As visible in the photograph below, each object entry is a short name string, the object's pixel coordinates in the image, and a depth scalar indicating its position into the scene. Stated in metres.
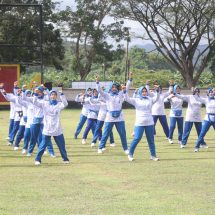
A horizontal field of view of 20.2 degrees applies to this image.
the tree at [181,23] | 50.19
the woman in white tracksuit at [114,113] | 16.38
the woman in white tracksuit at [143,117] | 15.02
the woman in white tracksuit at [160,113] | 20.77
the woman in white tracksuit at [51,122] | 14.43
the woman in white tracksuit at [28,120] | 16.42
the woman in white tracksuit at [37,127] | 15.84
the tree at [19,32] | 39.94
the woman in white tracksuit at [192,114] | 18.14
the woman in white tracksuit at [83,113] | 20.12
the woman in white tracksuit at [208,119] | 17.30
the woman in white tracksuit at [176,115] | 19.52
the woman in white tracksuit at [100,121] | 18.77
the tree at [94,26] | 51.00
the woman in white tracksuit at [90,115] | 19.64
